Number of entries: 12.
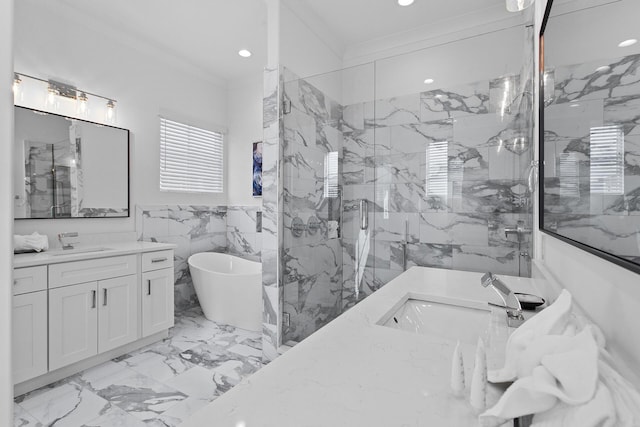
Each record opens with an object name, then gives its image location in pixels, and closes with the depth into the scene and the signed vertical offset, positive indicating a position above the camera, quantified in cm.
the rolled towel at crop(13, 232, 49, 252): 225 -22
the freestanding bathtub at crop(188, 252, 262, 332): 300 -83
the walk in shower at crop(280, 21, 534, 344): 213 +32
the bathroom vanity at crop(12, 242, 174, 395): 198 -69
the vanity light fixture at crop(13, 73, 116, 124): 239 +98
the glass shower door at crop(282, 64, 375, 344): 249 +14
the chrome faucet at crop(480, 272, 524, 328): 100 -29
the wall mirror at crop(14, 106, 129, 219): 240 +39
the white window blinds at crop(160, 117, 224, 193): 347 +66
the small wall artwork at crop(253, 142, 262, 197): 384 +56
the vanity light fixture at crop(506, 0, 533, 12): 124 +85
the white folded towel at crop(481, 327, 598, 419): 38 -21
